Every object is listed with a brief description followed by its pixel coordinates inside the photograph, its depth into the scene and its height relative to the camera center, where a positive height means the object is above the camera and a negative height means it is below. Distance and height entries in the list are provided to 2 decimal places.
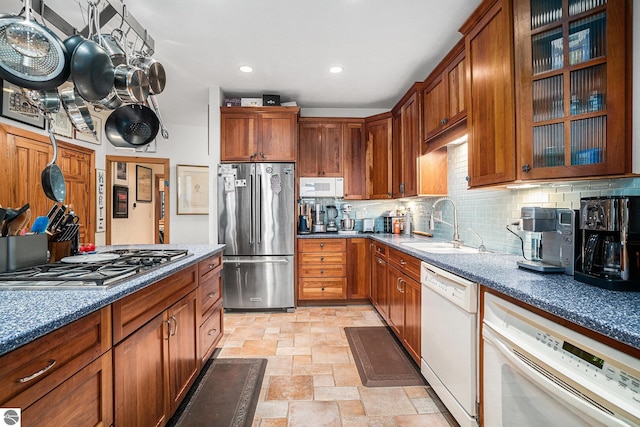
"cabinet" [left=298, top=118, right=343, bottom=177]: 4.10 +0.93
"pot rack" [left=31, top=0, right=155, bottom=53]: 1.48 +1.17
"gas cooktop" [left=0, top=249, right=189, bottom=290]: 1.13 -0.23
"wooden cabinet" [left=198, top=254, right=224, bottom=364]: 2.12 -0.67
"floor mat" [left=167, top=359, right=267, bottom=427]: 1.76 -1.18
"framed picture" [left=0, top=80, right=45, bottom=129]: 3.00 +1.15
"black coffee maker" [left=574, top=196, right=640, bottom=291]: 1.11 -0.11
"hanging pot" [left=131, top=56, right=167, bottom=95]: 1.79 +0.90
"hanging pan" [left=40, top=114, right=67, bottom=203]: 1.57 +0.20
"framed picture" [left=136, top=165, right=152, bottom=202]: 5.82 +0.69
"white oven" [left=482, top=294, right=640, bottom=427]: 0.80 -0.51
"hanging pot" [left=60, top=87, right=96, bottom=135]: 1.75 +0.65
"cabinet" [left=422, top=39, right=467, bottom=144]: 2.25 +1.00
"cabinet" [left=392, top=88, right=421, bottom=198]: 3.12 +0.82
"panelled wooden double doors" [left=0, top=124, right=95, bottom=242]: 3.06 +0.54
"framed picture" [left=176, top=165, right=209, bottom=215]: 5.08 +0.48
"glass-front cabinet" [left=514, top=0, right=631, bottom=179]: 1.27 +0.60
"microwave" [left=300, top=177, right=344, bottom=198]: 4.12 +0.41
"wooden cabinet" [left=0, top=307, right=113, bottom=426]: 0.74 -0.45
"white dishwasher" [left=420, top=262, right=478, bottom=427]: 1.50 -0.70
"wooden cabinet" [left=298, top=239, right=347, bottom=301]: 3.78 -0.66
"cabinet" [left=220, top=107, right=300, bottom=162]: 3.67 +1.01
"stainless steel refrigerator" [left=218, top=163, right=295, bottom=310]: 3.60 -0.15
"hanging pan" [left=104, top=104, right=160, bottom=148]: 1.96 +0.61
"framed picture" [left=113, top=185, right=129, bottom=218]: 5.01 +0.29
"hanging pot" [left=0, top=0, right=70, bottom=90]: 1.18 +0.69
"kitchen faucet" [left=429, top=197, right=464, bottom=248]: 2.59 -0.21
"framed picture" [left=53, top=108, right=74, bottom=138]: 3.72 +1.18
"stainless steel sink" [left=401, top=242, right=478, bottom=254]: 2.38 -0.28
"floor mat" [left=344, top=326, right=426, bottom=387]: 2.17 -1.18
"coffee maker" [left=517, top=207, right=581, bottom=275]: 1.42 -0.11
